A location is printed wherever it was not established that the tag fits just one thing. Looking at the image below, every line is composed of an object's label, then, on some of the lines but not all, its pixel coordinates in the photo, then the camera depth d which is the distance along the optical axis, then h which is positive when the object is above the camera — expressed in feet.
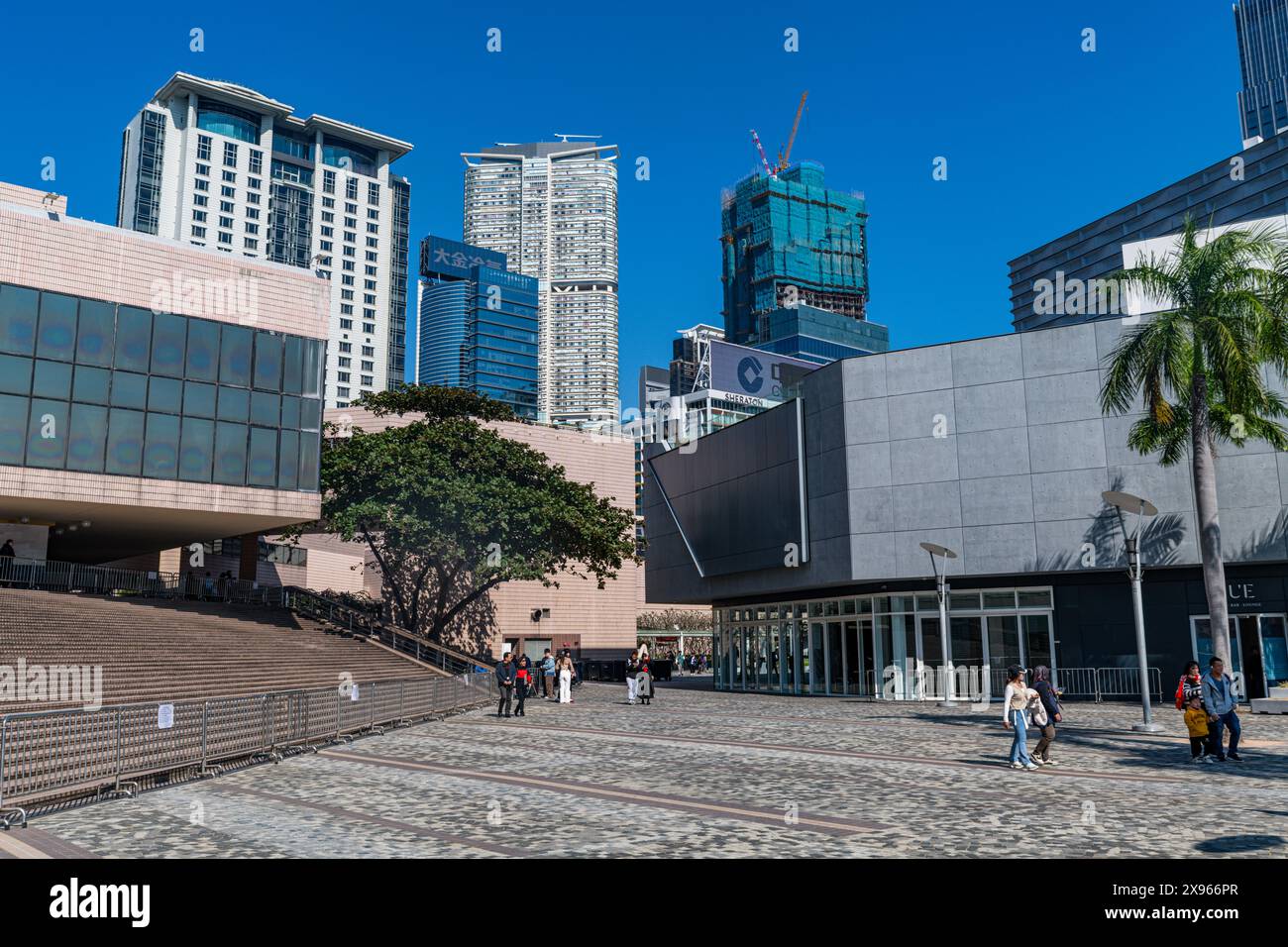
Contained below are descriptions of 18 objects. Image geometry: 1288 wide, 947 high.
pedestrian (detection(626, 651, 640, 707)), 110.52 -4.08
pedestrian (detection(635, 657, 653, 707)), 110.63 -5.64
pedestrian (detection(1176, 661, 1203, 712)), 56.03 -3.01
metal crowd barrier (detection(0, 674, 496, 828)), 38.34 -4.75
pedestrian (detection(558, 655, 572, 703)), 107.96 -4.75
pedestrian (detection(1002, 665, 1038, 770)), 50.62 -4.38
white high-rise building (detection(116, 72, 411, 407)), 500.74 +222.04
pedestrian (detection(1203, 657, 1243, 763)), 54.44 -4.12
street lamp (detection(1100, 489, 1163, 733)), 74.18 +6.35
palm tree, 76.38 +21.37
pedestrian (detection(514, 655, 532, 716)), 89.10 -4.09
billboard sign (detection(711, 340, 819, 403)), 446.19 +115.95
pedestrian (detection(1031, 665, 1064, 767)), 51.60 -4.03
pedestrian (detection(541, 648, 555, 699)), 114.11 -4.72
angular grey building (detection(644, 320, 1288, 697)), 101.09 +11.64
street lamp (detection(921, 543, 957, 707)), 98.61 +3.36
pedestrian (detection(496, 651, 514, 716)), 88.79 -4.01
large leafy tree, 136.77 +17.35
